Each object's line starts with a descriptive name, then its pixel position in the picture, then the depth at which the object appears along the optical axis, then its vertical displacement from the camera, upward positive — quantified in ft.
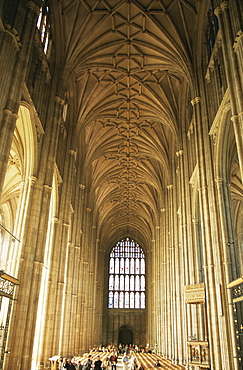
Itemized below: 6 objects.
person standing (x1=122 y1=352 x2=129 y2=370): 64.49 -5.40
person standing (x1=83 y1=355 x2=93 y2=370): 47.02 -4.30
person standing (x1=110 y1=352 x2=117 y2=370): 74.13 -5.73
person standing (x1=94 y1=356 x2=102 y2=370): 48.36 -4.27
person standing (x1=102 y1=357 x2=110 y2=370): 64.59 -5.70
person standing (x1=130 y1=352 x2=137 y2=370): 63.43 -5.33
